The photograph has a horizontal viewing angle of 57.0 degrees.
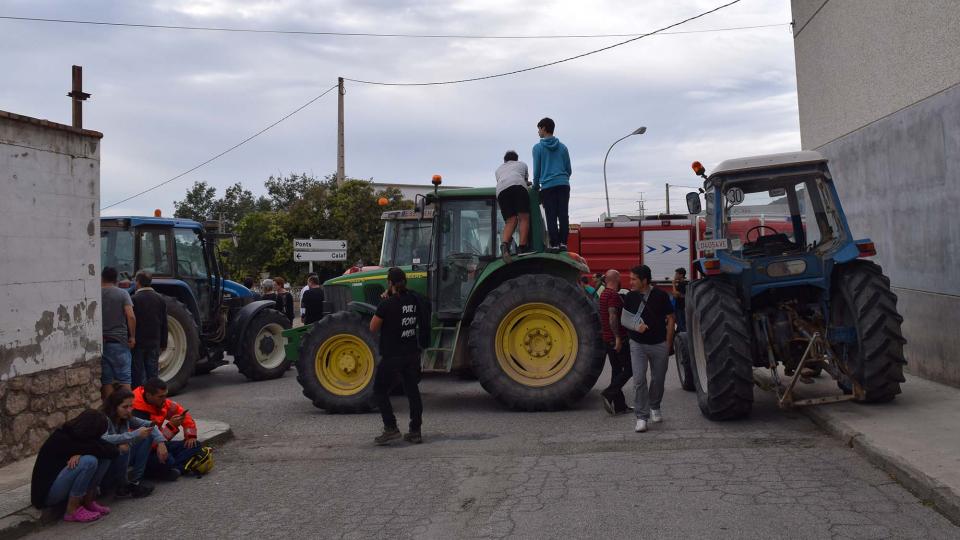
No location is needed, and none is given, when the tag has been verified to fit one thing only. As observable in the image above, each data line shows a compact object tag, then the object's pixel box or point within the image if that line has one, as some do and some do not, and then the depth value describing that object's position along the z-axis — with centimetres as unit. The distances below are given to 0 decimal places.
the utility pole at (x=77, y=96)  1063
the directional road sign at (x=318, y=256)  2277
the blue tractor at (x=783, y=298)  849
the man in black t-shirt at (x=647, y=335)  873
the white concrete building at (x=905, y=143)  955
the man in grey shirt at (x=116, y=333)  949
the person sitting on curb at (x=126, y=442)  682
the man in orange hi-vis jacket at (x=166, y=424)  755
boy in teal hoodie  1058
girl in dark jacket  634
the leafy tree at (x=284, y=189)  4684
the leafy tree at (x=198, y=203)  5609
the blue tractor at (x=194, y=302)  1296
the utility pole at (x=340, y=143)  2653
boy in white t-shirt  1050
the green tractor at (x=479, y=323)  1015
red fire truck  2377
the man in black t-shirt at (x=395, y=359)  868
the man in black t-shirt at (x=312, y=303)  1598
